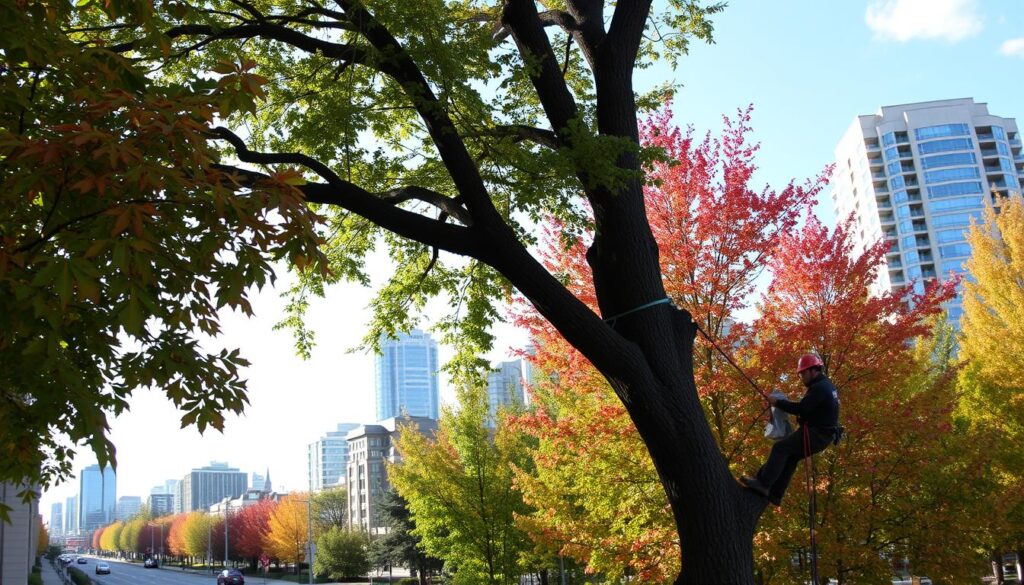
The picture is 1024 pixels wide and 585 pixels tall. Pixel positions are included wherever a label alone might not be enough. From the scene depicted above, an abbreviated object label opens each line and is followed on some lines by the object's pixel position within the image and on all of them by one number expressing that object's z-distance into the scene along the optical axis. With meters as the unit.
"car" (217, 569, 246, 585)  47.59
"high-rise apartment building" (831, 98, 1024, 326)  94.25
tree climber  5.68
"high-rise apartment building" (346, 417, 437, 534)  104.69
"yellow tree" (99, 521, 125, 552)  157.95
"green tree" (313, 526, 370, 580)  49.93
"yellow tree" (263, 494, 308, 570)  58.69
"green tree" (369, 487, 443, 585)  39.09
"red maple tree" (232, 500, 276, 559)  72.24
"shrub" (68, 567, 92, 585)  43.41
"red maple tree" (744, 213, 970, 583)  11.25
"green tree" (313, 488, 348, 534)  78.19
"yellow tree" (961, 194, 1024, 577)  17.08
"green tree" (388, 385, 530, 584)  21.98
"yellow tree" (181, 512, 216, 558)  86.19
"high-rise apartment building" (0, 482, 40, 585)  20.69
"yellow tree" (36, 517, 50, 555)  87.94
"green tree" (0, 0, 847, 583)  3.32
